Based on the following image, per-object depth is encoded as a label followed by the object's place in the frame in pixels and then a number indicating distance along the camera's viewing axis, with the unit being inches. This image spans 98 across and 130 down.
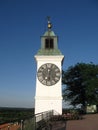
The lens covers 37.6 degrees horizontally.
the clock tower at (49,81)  571.9
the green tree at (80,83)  724.4
